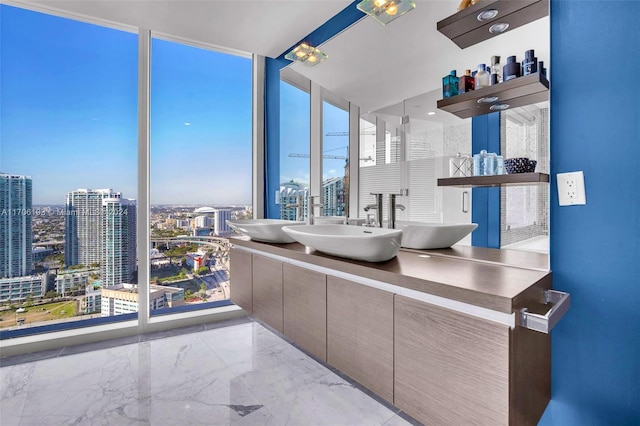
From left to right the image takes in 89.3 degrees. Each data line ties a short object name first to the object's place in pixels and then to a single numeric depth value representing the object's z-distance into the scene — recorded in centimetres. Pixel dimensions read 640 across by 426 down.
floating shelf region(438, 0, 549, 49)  130
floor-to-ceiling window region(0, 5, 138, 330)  236
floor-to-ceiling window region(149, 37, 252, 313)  287
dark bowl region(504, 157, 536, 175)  135
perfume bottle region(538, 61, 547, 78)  127
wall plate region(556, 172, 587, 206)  119
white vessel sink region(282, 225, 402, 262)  134
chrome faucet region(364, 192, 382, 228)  195
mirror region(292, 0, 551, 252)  140
